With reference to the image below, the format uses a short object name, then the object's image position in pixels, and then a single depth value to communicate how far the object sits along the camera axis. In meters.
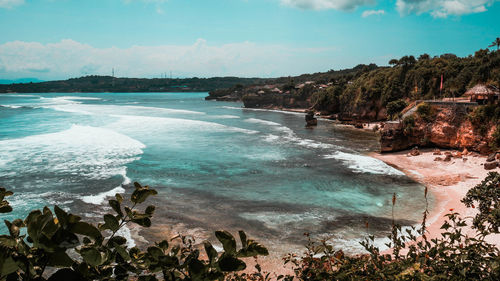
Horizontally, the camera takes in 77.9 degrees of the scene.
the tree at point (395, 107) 49.09
